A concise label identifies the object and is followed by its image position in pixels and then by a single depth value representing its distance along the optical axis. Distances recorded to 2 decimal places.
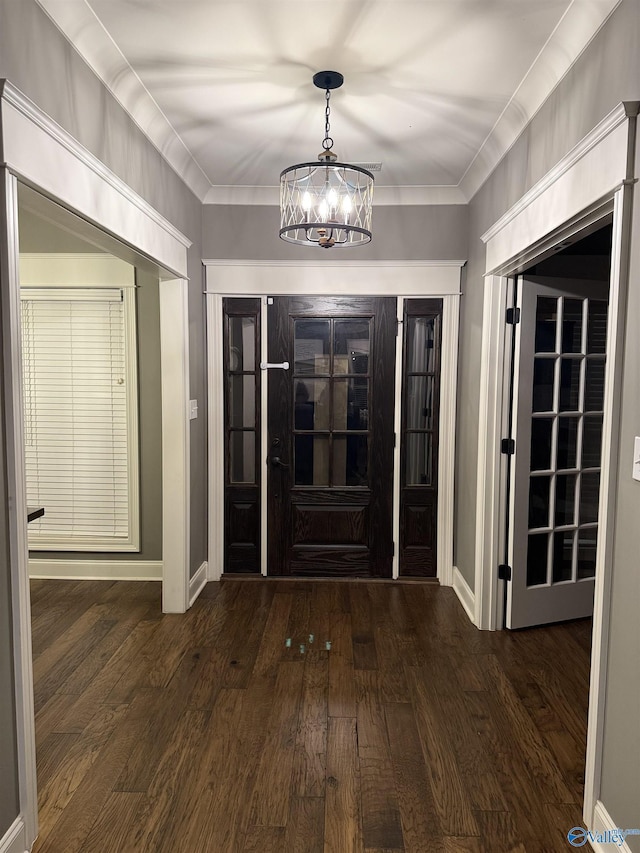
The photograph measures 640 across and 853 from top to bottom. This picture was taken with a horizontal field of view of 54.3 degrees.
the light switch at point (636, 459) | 1.77
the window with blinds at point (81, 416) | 4.29
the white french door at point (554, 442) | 3.40
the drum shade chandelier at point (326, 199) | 2.48
